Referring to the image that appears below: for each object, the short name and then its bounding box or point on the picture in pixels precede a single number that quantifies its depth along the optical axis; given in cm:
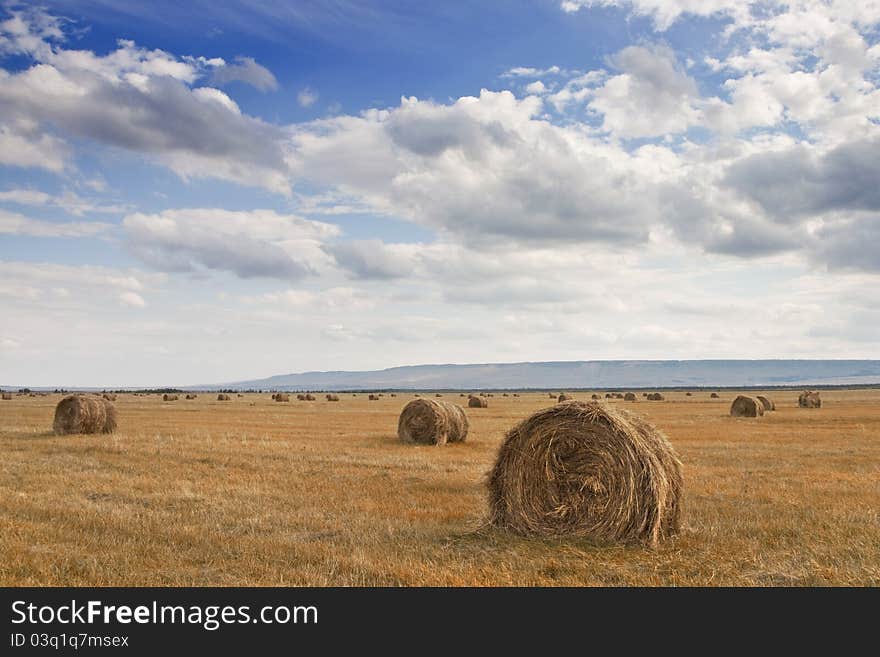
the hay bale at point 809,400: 5619
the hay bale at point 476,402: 6170
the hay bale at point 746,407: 4216
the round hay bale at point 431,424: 2652
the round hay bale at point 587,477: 1112
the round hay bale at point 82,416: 2766
